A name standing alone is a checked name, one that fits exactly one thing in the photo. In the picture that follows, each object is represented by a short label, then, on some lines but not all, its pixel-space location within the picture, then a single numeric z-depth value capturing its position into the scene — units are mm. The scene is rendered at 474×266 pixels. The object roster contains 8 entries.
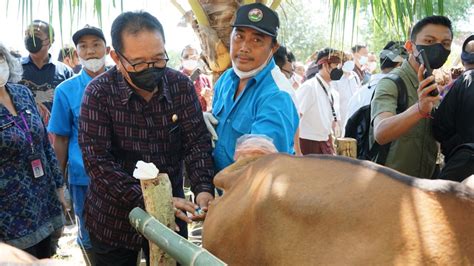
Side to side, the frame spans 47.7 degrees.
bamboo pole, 1626
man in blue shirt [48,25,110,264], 3482
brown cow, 1345
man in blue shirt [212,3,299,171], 2438
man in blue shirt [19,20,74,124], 5141
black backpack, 2953
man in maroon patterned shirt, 2355
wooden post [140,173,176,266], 2088
